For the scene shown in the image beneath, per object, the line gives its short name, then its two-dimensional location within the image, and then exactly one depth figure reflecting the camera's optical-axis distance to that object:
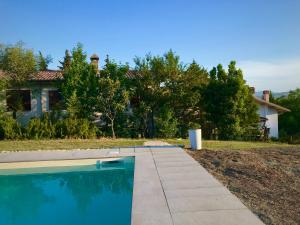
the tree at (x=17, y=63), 19.39
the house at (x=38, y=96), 21.34
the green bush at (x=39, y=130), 16.69
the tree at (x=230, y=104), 19.59
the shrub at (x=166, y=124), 18.11
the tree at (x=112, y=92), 17.72
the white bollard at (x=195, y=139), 11.93
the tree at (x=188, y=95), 19.23
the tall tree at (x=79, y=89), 17.97
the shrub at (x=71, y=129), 17.06
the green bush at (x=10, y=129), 16.61
